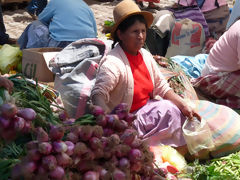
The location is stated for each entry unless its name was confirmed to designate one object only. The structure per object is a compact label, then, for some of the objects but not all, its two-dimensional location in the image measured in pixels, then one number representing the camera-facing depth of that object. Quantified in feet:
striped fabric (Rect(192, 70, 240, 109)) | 12.48
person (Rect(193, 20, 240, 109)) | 12.05
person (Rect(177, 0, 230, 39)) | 17.34
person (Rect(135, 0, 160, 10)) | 29.40
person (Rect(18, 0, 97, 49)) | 13.41
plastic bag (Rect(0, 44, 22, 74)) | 13.08
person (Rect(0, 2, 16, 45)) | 17.53
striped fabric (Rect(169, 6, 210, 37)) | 16.89
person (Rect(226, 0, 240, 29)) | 14.10
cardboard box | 11.50
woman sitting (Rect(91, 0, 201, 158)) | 8.92
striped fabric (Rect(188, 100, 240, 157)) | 9.48
